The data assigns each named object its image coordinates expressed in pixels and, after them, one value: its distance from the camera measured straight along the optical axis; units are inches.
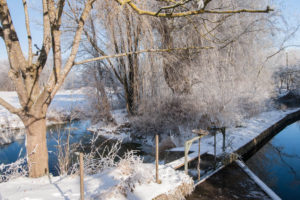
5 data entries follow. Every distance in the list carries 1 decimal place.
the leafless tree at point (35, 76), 119.6
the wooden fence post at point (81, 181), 71.2
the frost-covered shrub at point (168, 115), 324.2
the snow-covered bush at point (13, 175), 122.2
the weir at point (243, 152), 150.4
